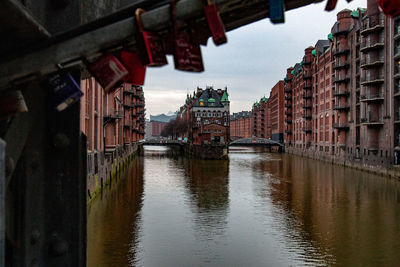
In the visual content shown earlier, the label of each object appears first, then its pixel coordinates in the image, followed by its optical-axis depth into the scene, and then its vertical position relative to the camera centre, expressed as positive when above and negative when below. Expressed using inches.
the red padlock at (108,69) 126.5 +23.6
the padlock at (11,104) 118.7 +10.8
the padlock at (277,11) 113.7 +39.2
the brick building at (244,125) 6622.1 +235.0
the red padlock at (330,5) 117.7 +42.7
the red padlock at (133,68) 131.2 +25.5
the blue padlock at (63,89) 132.6 +17.8
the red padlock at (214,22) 110.6 +35.2
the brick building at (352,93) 1582.2 +249.5
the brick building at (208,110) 3427.2 +265.4
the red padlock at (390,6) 112.7 +40.7
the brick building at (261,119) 5310.0 +277.8
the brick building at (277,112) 4180.6 +307.6
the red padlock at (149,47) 117.1 +29.8
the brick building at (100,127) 930.1 +34.0
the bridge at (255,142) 3661.9 -51.8
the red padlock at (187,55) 124.6 +28.1
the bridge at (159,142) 3678.6 -51.7
